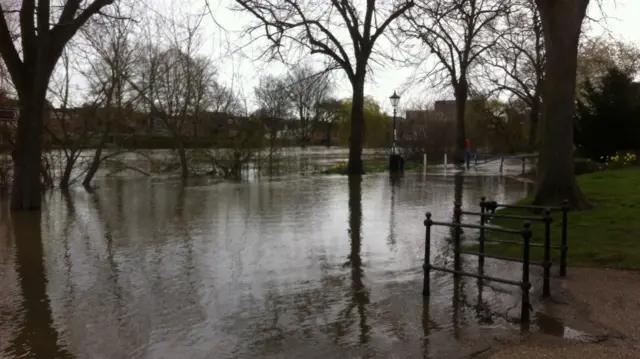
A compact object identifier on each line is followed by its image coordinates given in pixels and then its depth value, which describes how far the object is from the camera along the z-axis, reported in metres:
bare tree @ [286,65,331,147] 82.69
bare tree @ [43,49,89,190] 21.34
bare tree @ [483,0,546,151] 24.44
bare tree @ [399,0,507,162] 31.17
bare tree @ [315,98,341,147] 89.69
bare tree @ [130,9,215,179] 25.36
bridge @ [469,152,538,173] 31.68
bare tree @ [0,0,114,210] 12.91
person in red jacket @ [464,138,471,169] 30.69
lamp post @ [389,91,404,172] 26.98
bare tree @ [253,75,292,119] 34.10
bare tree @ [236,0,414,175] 22.84
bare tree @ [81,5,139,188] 20.69
